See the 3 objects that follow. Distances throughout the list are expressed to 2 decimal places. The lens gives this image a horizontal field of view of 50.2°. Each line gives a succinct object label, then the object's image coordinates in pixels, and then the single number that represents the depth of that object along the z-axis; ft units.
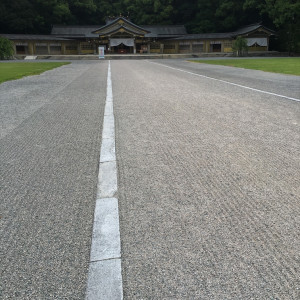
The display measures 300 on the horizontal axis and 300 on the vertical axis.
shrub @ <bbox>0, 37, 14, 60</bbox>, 120.58
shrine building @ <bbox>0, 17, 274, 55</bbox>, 159.22
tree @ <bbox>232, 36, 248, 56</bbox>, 140.05
